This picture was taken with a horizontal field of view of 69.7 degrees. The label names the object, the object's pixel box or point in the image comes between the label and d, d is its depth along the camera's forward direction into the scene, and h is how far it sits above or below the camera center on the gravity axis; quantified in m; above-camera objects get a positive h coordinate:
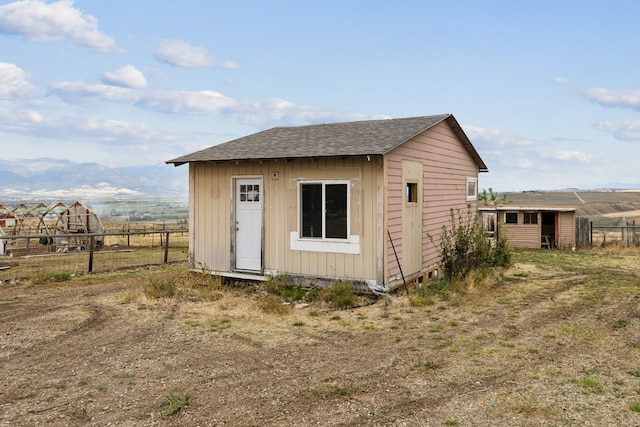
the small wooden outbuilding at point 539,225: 22.91 -1.03
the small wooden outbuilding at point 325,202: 10.20 +0.09
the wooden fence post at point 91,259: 14.66 -1.70
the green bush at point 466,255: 11.88 -1.32
